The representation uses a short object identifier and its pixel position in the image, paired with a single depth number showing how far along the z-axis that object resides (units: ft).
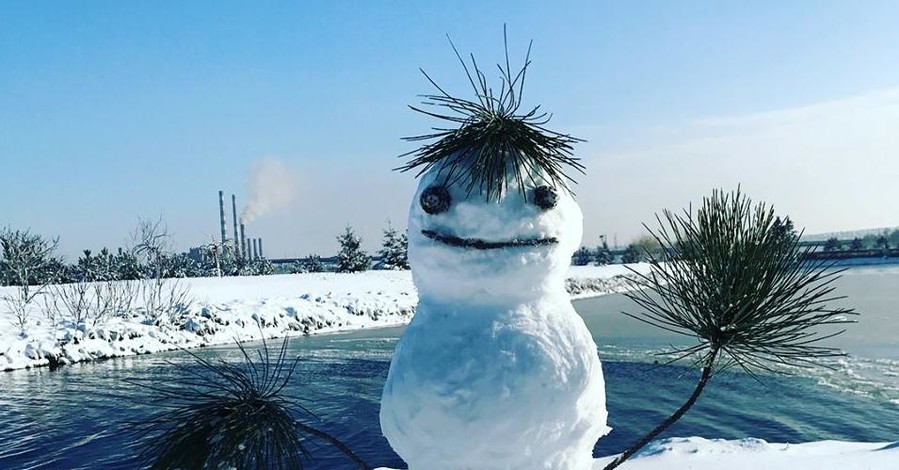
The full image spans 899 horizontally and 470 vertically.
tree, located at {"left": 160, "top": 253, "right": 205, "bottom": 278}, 125.08
